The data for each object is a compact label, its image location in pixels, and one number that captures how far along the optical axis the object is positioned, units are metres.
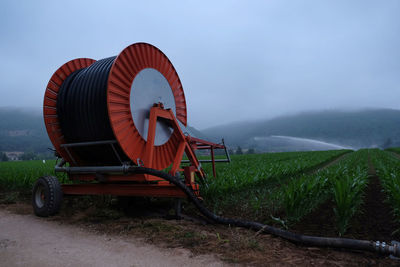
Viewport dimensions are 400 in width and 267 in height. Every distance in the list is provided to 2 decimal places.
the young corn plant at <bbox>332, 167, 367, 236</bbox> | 3.87
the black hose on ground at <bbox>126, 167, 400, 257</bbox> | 3.07
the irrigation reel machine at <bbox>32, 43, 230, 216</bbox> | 4.88
